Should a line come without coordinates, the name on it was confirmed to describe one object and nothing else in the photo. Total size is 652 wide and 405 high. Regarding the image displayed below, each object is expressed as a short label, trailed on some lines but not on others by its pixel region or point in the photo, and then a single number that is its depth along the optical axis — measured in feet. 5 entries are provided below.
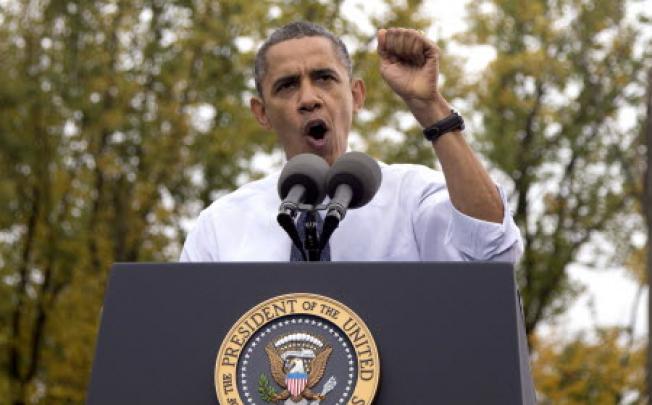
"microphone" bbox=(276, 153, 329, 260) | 19.77
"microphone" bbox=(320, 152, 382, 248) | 20.01
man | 21.18
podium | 17.20
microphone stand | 19.67
